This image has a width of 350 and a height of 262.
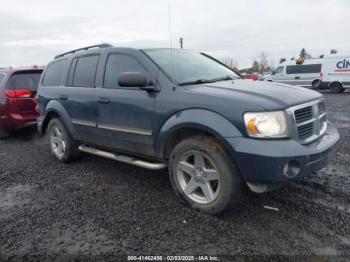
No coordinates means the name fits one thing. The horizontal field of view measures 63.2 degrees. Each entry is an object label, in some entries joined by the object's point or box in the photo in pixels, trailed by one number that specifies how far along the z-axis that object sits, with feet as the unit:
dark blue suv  8.29
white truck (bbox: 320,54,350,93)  56.95
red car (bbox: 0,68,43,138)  20.10
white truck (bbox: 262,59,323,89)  61.62
